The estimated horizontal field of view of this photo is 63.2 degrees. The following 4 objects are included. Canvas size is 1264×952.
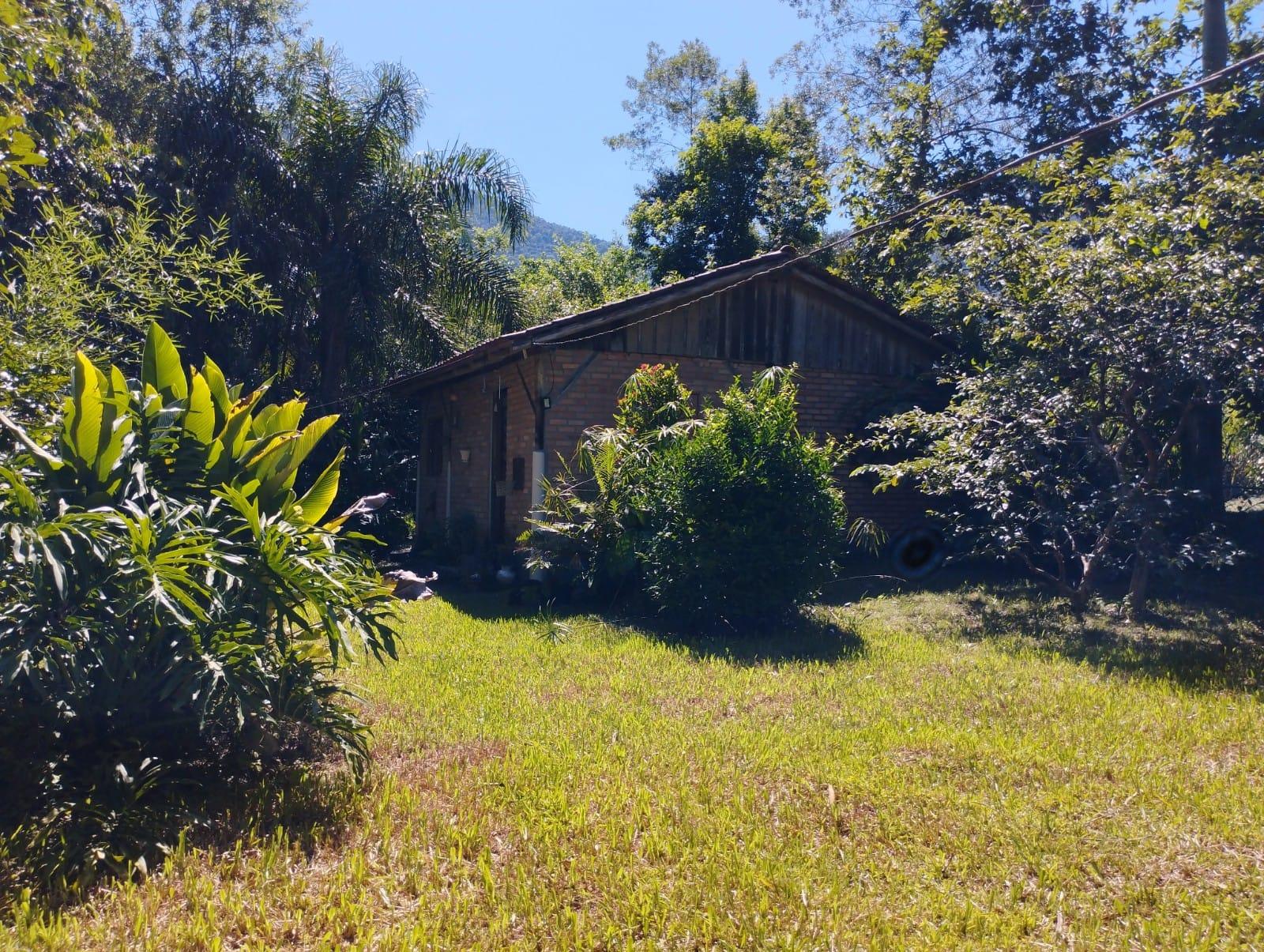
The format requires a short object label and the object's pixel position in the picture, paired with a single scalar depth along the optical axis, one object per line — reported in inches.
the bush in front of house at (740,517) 368.2
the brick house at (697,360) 502.6
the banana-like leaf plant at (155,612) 167.9
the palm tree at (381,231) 715.4
